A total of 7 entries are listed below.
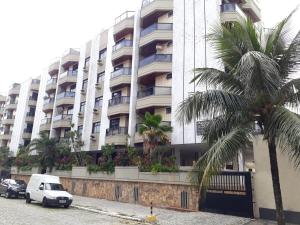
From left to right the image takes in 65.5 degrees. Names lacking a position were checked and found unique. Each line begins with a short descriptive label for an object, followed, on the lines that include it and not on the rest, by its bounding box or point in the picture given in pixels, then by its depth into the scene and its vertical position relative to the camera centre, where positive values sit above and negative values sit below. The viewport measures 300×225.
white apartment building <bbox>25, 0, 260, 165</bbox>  21.16 +10.18
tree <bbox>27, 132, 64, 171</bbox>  28.47 +1.88
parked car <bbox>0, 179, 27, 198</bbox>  19.80 -2.04
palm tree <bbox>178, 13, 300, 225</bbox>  7.65 +2.76
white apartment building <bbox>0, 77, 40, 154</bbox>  43.03 +9.39
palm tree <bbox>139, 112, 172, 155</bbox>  18.58 +2.96
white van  15.21 -1.75
